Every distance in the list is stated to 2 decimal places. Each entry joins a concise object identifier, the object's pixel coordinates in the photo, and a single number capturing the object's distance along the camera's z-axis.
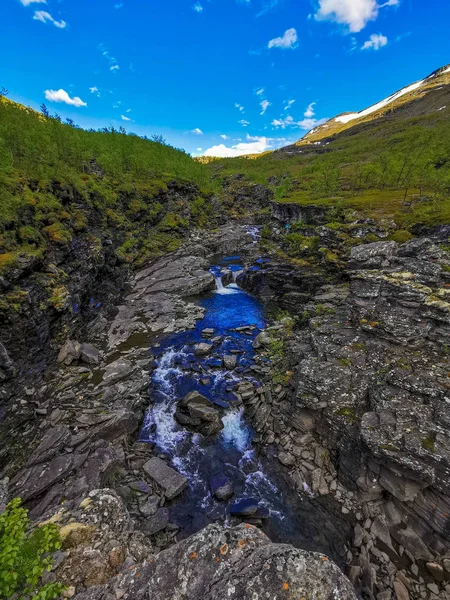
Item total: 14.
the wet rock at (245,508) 14.52
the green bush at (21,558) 5.02
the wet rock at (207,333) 30.96
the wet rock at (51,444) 15.76
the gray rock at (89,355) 24.62
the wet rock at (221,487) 15.51
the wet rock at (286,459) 16.81
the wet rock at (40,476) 14.06
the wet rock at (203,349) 27.62
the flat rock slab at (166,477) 15.45
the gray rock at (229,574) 5.86
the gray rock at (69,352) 23.89
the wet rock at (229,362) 25.47
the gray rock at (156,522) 13.65
